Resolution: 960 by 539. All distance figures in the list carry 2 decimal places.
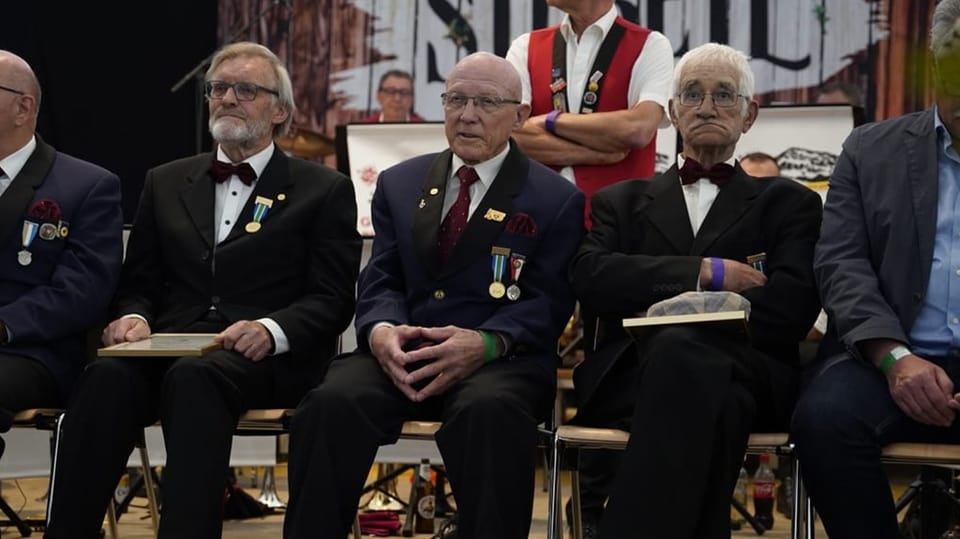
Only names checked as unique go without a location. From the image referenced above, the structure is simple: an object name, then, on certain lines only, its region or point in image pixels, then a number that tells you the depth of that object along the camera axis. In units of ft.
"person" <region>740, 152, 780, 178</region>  34.96
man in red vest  29.08
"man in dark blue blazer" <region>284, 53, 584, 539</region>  21.84
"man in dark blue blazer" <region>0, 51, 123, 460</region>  25.81
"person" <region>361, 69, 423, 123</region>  49.04
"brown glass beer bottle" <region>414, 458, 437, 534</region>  33.83
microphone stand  48.45
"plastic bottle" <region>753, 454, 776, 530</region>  36.04
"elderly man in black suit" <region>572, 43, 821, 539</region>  20.79
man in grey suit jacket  20.62
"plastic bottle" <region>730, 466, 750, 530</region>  38.86
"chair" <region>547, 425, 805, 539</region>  21.96
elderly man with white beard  23.26
